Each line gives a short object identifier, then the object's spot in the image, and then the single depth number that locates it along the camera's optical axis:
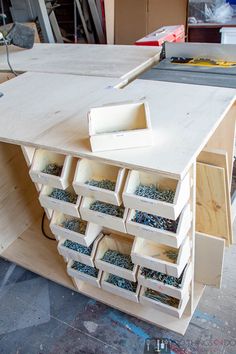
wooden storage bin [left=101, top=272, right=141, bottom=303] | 1.15
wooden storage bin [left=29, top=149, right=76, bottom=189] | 0.96
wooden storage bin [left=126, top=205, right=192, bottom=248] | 0.86
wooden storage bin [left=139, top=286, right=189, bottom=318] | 1.09
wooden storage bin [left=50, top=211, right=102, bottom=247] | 1.07
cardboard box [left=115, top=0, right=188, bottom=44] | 3.28
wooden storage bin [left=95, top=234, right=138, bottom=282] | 1.09
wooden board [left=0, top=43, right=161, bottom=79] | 1.40
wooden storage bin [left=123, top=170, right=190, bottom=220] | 0.80
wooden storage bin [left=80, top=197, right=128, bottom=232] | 0.94
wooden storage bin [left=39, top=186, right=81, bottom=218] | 1.00
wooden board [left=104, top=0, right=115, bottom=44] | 3.58
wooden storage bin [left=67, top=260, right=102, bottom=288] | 1.21
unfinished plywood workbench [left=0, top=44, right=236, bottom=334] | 0.83
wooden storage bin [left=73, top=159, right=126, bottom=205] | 0.88
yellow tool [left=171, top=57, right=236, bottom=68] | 1.28
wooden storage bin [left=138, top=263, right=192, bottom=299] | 1.01
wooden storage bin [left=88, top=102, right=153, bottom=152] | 0.81
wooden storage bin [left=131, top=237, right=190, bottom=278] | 0.94
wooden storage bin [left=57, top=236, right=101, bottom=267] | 1.14
